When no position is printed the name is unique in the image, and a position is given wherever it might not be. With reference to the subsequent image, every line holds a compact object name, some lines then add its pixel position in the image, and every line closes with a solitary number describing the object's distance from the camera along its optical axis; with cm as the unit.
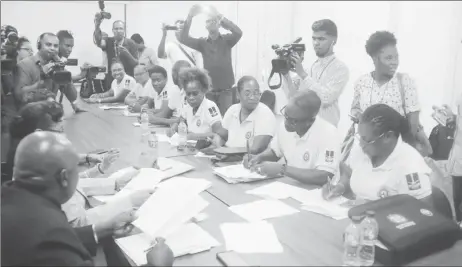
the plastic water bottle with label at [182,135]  298
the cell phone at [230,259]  138
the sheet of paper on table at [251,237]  150
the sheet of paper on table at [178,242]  148
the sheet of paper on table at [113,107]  482
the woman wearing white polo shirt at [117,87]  527
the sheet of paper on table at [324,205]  179
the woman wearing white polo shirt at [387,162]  183
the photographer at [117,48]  542
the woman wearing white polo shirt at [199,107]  334
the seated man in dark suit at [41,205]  118
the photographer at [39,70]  357
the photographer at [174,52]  526
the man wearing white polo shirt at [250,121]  299
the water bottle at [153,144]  276
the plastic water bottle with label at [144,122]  366
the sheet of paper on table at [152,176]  206
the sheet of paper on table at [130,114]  439
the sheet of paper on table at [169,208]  160
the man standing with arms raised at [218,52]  428
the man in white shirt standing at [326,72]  299
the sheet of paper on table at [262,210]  178
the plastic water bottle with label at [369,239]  139
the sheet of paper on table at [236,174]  223
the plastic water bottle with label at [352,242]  139
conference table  142
